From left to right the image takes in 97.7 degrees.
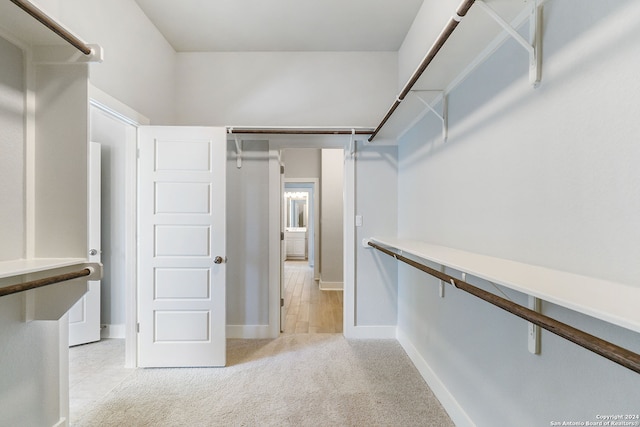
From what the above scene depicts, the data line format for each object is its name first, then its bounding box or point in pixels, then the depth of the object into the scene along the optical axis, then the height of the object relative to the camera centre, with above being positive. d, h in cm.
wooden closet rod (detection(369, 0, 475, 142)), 96 +71
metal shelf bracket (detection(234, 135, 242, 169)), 281 +61
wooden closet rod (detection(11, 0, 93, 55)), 97 +72
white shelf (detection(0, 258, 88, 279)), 95 -21
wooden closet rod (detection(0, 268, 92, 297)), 88 -25
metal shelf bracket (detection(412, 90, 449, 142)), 177 +65
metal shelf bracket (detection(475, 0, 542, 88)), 101 +64
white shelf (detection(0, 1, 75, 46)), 103 +75
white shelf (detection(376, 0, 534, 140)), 107 +78
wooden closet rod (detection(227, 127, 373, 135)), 248 +74
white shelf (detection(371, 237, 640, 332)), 57 -19
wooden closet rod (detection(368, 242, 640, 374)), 53 -28
